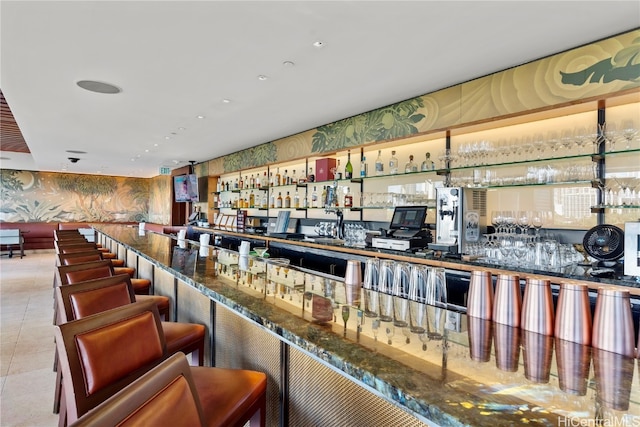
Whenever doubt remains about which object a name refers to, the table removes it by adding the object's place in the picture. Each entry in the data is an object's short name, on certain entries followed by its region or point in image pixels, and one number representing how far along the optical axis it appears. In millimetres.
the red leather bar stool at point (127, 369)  1082
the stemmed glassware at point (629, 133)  2975
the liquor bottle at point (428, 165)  4438
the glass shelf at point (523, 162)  3222
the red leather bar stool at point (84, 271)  2201
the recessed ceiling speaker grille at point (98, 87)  4008
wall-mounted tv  10133
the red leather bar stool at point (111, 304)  1645
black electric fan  2725
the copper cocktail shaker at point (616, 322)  929
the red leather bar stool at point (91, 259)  3002
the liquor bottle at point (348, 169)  5657
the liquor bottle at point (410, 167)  4653
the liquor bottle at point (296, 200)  6785
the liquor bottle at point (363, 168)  5398
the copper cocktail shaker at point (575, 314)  1004
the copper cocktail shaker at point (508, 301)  1164
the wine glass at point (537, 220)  3575
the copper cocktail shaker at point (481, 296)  1241
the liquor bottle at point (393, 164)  4967
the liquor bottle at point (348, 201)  5516
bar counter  682
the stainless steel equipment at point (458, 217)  3699
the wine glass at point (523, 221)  3639
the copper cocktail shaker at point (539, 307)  1080
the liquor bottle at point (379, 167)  5205
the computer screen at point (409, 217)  4102
